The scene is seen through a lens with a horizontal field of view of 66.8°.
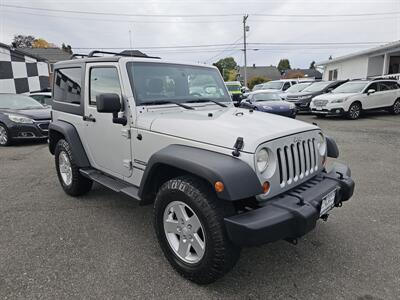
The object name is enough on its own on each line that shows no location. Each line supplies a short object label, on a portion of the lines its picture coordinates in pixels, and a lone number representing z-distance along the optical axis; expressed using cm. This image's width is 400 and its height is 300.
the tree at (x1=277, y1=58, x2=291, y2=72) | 8238
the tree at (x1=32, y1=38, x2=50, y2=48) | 4966
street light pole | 3473
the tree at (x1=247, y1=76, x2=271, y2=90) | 4793
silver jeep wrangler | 213
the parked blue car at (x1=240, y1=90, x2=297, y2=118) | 1152
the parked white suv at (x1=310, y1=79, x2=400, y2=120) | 1192
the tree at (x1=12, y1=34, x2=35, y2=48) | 6078
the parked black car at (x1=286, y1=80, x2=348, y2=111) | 1426
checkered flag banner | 1229
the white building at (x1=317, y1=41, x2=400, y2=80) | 1936
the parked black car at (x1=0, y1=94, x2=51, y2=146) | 791
